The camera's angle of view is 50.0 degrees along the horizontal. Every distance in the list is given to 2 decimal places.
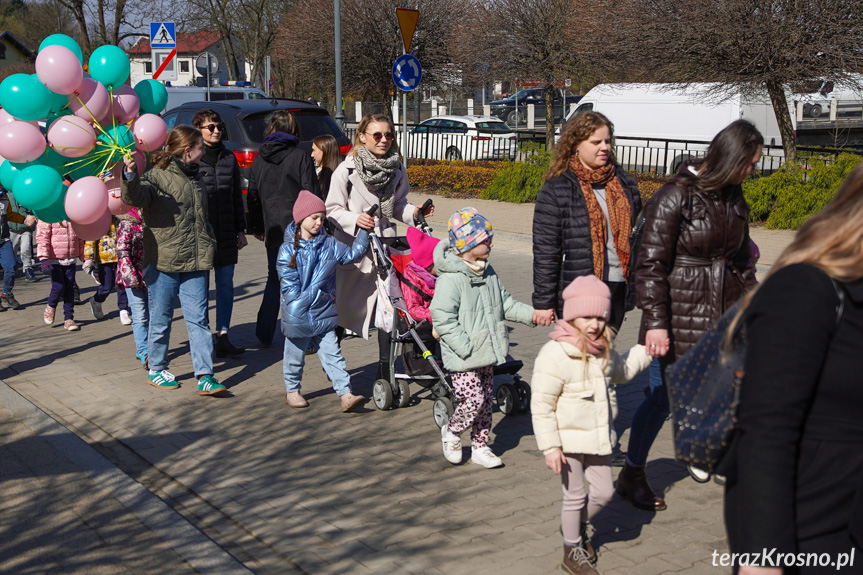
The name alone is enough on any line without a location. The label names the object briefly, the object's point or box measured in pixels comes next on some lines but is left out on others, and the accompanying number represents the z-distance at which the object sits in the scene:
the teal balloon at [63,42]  6.51
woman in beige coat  6.62
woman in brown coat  4.25
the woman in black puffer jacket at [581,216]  4.95
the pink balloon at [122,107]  6.68
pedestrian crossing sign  18.83
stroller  6.21
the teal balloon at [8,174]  6.77
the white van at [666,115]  21.72
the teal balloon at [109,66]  6.69
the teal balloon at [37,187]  6.21
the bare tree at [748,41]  15.08
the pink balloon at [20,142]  6.17
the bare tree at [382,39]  27.23
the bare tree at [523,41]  24.59
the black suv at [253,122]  14.24
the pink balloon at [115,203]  6.80
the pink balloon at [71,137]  6.27
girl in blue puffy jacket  6.25
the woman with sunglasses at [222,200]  7.77
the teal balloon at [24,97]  6.19
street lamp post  18.81
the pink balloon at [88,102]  6.44
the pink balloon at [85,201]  6.22
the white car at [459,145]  23.62
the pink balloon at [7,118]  6.41
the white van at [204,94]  22.52
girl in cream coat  3.87
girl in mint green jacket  5.12
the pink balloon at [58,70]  6.22
